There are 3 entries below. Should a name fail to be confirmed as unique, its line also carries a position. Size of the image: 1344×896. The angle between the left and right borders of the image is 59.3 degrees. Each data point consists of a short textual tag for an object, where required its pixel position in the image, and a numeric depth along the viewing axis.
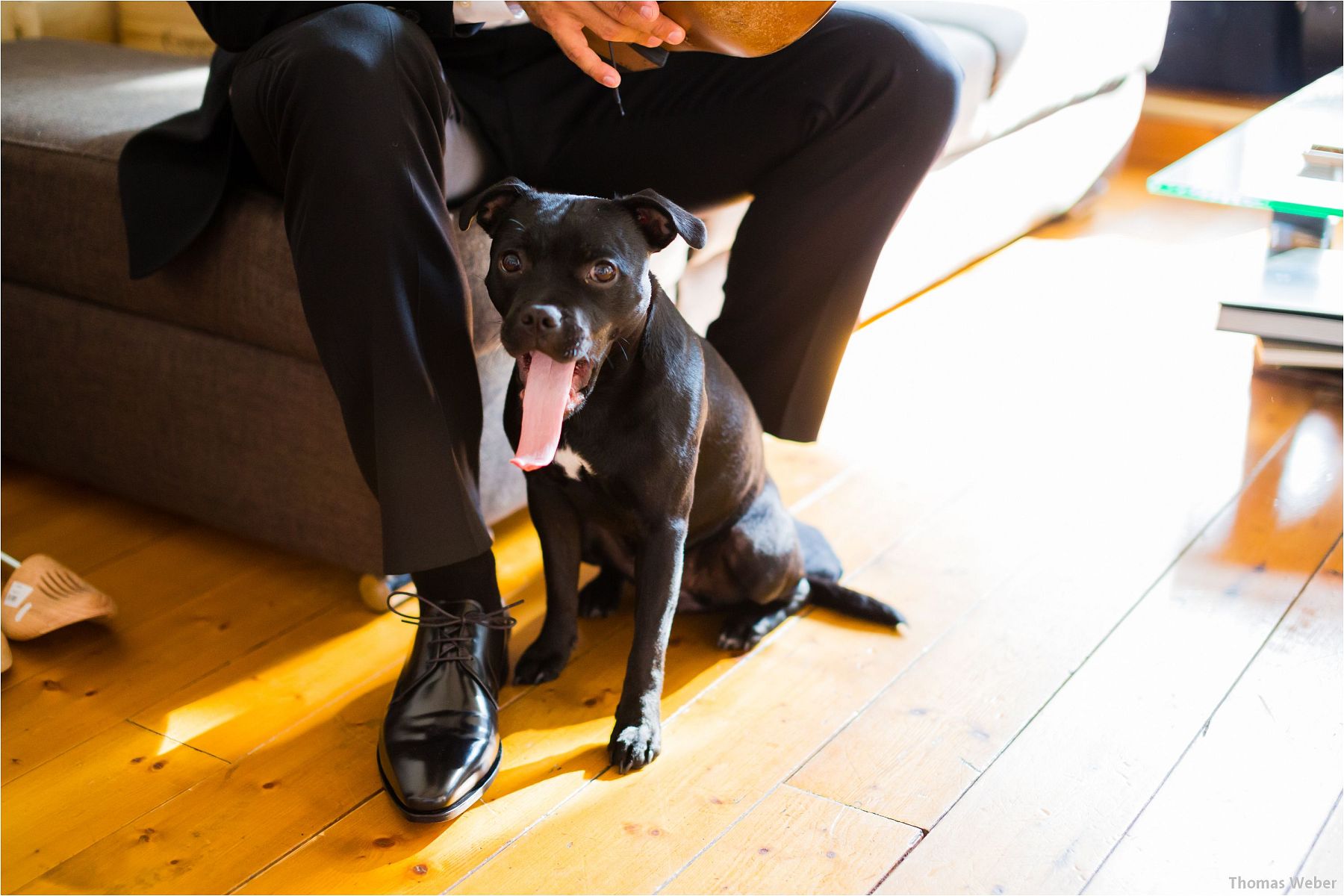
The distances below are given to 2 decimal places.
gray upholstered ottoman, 1.60
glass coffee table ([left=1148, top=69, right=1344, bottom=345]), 1.94
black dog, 1.23
